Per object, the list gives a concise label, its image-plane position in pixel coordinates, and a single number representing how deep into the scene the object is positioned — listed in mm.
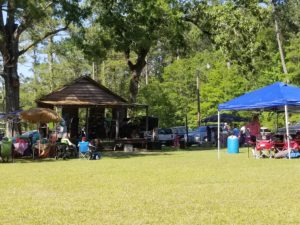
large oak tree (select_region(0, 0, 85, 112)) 21031
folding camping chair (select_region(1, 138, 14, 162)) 19328
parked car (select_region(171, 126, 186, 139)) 32669
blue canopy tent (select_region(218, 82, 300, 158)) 18000
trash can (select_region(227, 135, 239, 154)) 22656
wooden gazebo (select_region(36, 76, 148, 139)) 28062
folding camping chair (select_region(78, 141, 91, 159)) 20531
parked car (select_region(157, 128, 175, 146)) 32312
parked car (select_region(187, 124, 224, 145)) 33469
